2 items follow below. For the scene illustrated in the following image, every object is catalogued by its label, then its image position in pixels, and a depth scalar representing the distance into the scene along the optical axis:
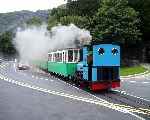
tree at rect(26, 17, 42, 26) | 93.44
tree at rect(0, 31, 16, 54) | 145.52
